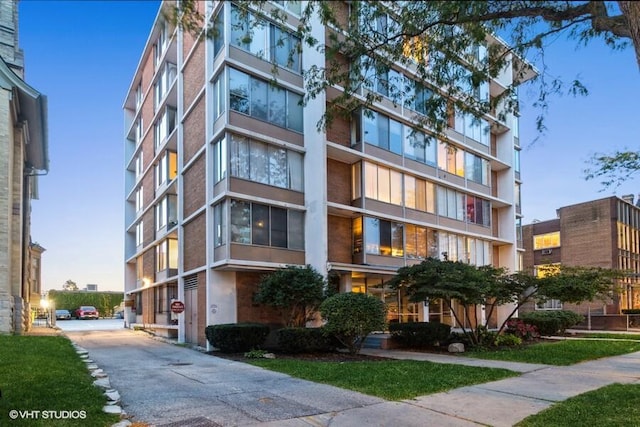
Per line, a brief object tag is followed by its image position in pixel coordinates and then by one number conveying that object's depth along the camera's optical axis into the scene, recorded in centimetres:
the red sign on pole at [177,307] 2030
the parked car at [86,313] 5065
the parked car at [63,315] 4886
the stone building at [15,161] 1962
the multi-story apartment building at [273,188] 1858
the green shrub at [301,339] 1582
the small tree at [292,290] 1742
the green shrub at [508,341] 1895
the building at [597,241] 3694
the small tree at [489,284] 1670
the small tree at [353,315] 1495
